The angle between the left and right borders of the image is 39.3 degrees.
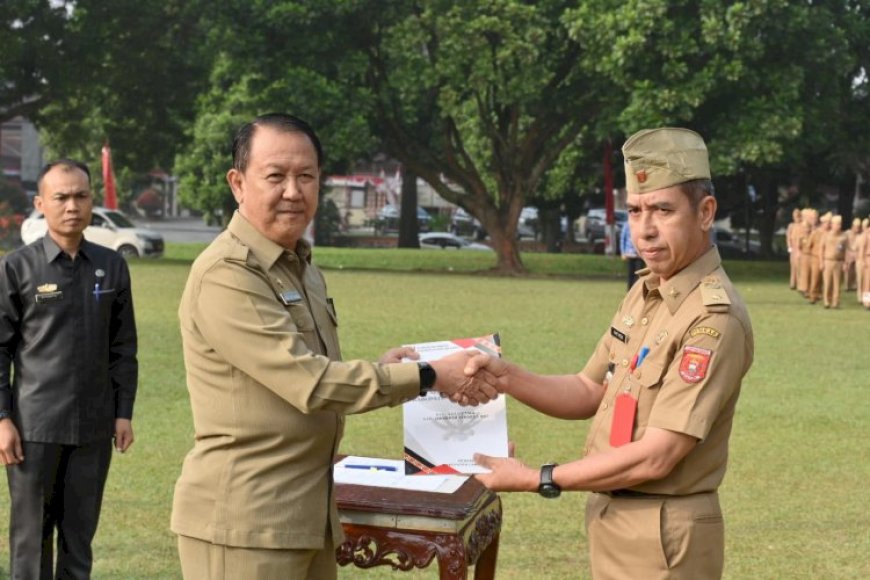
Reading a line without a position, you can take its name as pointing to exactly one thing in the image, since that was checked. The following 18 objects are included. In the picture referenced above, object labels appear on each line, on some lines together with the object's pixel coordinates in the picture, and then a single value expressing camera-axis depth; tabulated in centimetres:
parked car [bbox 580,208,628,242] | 5594
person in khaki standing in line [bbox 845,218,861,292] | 2412
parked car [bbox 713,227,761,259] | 4509
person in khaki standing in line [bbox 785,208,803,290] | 2577
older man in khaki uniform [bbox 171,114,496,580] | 311
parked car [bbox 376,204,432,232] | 5925
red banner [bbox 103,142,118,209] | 3607
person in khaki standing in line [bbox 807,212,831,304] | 2306
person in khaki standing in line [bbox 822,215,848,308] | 2214
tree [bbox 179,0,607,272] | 2934
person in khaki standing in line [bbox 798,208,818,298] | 2411
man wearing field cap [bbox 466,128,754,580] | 313
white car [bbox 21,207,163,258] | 3281
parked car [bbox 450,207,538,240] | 5980
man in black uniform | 494
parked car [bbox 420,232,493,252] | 5175
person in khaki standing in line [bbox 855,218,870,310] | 2253
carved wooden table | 347
